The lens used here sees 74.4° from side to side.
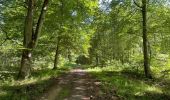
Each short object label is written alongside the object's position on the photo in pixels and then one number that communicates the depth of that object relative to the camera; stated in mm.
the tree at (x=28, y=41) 7964
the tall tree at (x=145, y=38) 10299
